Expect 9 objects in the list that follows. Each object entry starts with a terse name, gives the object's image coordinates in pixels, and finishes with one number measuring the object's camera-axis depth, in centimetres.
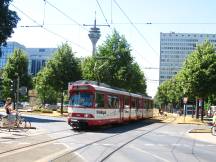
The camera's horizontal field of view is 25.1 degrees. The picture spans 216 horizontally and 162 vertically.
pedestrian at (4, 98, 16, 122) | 2658
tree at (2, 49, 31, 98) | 6969
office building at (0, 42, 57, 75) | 16558
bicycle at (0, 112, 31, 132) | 2636
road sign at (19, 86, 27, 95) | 3212
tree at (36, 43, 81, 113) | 5784
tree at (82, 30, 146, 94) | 6017
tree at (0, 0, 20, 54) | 2922
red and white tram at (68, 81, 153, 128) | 2991
